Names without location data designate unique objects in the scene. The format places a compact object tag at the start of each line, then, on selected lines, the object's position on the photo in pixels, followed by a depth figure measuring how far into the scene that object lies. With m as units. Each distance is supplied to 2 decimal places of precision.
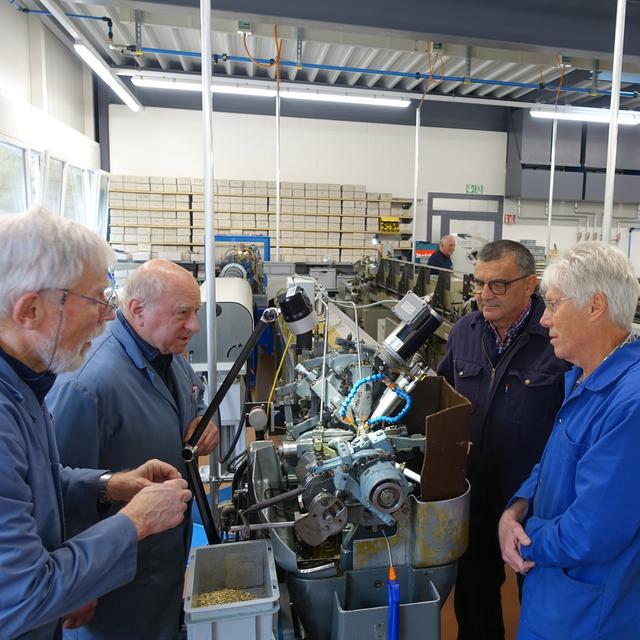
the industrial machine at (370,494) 1.11
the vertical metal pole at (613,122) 1.90
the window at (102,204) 7.11
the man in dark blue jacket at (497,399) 1.58
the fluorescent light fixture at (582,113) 5.63
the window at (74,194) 6.18
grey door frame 8.55
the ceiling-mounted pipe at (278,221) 6.43
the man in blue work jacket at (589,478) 0.96
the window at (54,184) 5.53
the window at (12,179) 4.47
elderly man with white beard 0.76
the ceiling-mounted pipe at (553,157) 6.51
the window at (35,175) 4.98
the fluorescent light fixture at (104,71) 4.06
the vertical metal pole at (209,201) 1.64
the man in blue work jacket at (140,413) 1.20
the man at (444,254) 5.98
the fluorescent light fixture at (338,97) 5.50
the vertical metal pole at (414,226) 6.14
